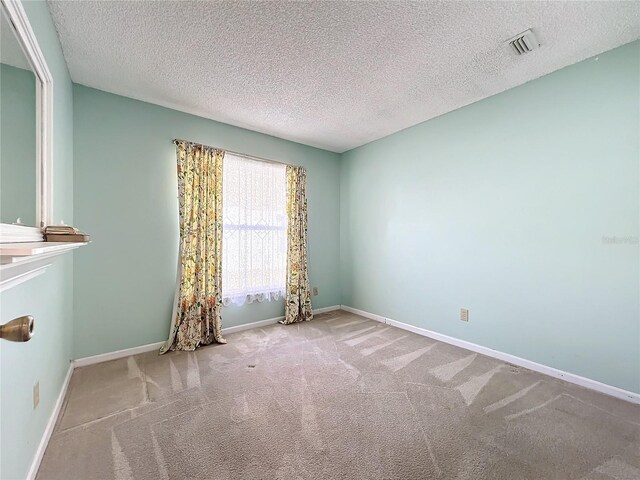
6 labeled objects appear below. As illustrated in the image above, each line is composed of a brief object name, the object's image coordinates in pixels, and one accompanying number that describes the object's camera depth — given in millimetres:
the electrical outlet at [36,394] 1339
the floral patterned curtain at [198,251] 2797
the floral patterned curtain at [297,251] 3641
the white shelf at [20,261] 682
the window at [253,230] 3195
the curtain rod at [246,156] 2840
